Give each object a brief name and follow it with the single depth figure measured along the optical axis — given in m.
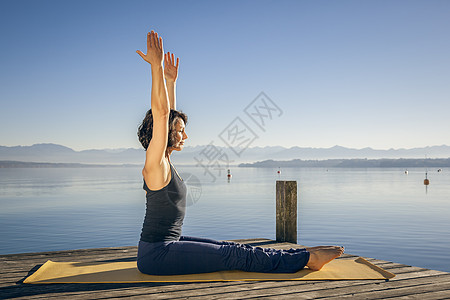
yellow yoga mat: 4.09
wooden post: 6.90
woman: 3.56
